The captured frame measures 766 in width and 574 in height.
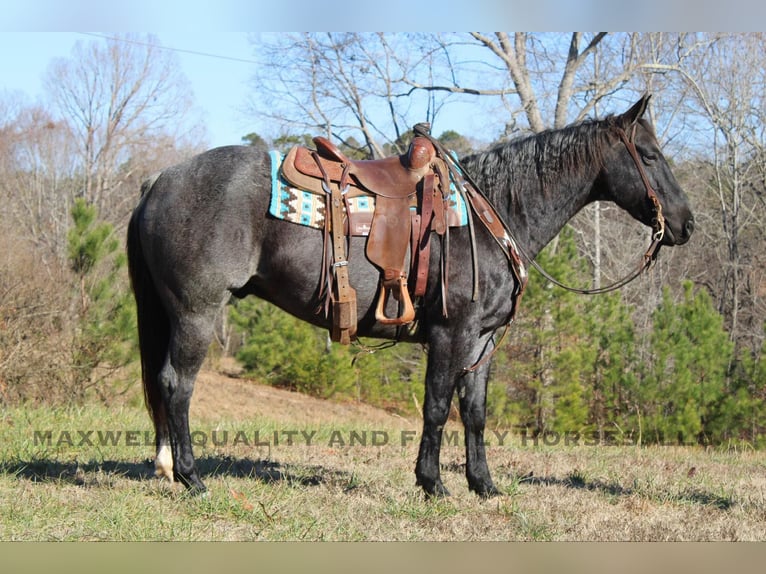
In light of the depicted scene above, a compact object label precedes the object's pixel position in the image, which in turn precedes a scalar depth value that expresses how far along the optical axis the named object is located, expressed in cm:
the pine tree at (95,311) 966
